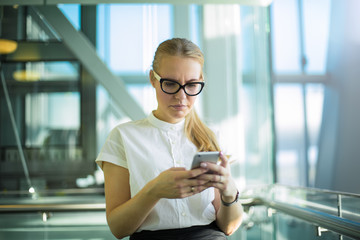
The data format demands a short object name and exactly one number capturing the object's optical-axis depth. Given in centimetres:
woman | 147
